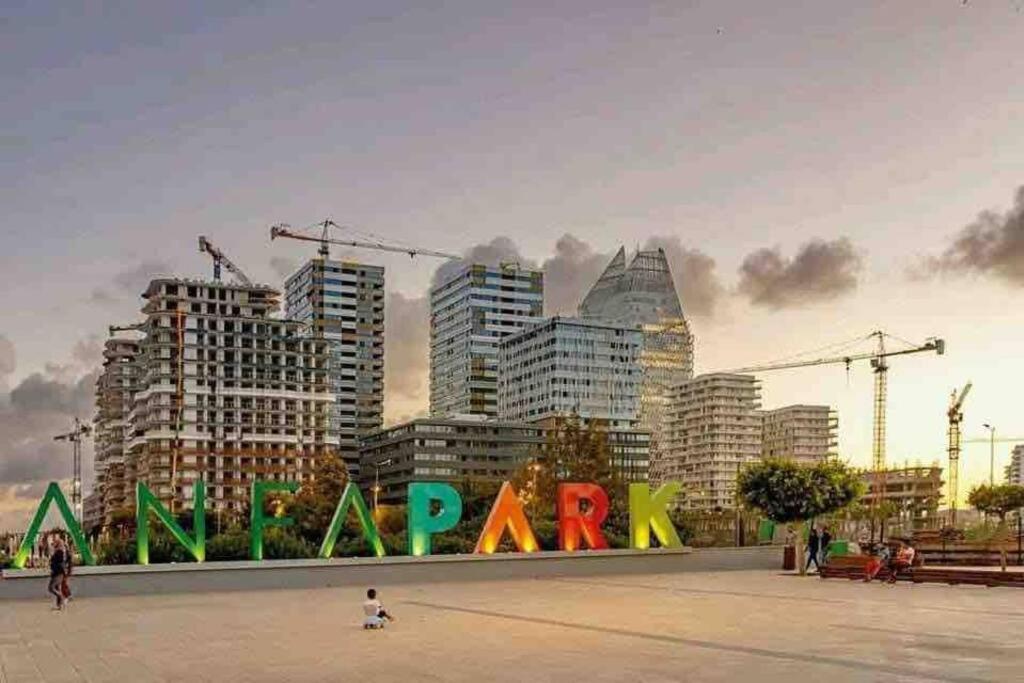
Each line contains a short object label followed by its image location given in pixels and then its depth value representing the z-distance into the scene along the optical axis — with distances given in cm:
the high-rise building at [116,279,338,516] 15525
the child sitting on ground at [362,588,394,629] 2031
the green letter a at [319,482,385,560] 3328
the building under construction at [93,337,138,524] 17438
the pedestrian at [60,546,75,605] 2634
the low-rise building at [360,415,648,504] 18562
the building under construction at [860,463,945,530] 15050
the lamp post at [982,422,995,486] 10858
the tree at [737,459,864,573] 3884
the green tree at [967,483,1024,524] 7564
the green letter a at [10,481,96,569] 2961
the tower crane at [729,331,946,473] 16312
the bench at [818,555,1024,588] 3052
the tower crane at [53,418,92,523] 10206
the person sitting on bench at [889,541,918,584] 3269
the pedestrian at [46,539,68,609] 2618
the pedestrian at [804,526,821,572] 3700
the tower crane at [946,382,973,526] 14600
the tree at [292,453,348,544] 6941
